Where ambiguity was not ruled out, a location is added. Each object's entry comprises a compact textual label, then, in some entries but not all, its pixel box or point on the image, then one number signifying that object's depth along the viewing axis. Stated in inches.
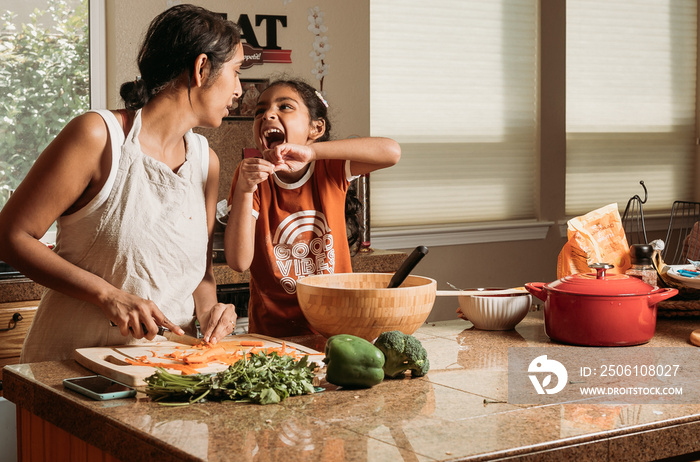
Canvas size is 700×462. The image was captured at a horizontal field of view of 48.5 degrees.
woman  56.0
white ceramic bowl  66.5
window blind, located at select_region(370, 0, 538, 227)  166.7
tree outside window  125.7
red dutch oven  58.1
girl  71.9
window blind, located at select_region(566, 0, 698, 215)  192.9
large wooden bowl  55.6
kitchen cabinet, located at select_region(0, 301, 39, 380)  103.8
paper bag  74.1
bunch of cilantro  44.3
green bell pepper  47.3
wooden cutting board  47.3
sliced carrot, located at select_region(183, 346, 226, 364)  49.7
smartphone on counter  45.1
